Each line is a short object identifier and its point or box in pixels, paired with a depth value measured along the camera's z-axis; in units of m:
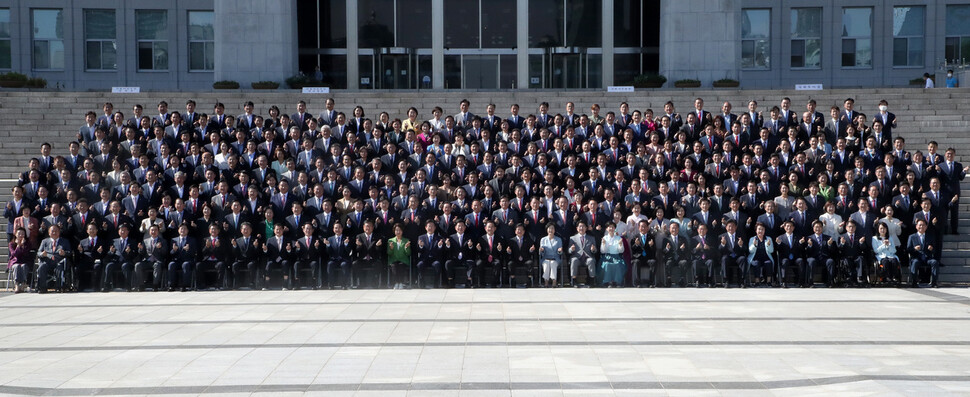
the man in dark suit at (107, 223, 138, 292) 17.09
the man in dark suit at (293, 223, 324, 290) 17.30
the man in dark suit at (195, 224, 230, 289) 17.27
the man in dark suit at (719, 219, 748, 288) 17.22
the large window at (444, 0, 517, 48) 39.28
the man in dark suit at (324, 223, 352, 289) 17.33
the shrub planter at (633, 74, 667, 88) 35.09
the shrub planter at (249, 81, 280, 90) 33.34
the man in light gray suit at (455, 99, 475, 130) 21.11
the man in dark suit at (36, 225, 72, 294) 16.81
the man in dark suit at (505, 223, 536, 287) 17.42
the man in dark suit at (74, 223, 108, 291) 17.17
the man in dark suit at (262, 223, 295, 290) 17.27
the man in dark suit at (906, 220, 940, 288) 16.86
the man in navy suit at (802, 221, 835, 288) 17.05
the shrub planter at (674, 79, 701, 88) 34.31
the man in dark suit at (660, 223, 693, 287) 17.25
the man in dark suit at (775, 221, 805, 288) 17.20
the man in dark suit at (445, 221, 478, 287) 17.33
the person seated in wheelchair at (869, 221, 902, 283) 16.92
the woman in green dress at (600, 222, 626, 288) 17.23
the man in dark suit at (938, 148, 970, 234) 18.28
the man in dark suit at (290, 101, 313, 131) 20.81
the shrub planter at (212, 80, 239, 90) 33.47
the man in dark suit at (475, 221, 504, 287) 17.33
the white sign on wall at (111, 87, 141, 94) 25.35
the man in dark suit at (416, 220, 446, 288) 17.38
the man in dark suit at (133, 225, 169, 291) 17.08
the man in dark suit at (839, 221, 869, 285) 17.05
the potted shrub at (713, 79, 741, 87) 34.41
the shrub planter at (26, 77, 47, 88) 30.61
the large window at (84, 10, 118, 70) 40.66
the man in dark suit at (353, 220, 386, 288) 17.38
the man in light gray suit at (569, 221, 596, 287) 17.22
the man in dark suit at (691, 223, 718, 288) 17.19
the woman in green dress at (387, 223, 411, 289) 17.39
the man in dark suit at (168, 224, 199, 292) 17.11
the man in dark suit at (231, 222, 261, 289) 17.31
